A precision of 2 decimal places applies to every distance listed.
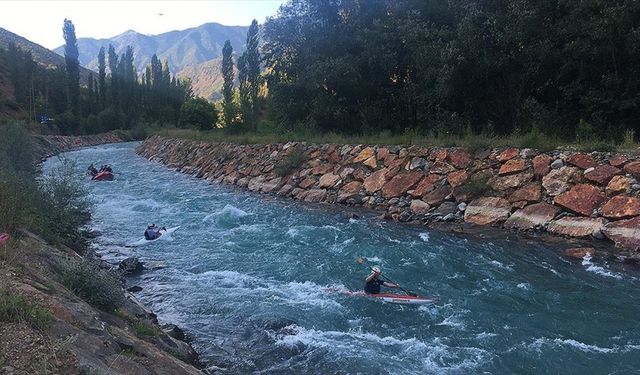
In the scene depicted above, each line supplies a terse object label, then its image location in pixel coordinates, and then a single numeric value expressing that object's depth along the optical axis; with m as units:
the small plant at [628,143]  12.63
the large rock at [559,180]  12.76
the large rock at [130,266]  11.02
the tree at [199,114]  58.52
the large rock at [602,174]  12.14
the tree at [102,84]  76.34
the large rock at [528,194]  13.12
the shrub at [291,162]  21.75
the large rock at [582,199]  11.80
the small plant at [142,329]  6.38
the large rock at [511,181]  13.80
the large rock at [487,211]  13.42
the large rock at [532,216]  12.41
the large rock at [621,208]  10.98
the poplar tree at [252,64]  50.13
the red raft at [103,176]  26.69
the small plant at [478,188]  14.45
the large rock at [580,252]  10.57
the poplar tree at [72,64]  69.44
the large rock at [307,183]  19.95
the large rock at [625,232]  10.48
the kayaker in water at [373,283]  9.31
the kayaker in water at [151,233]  13.95
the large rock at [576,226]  11.37
